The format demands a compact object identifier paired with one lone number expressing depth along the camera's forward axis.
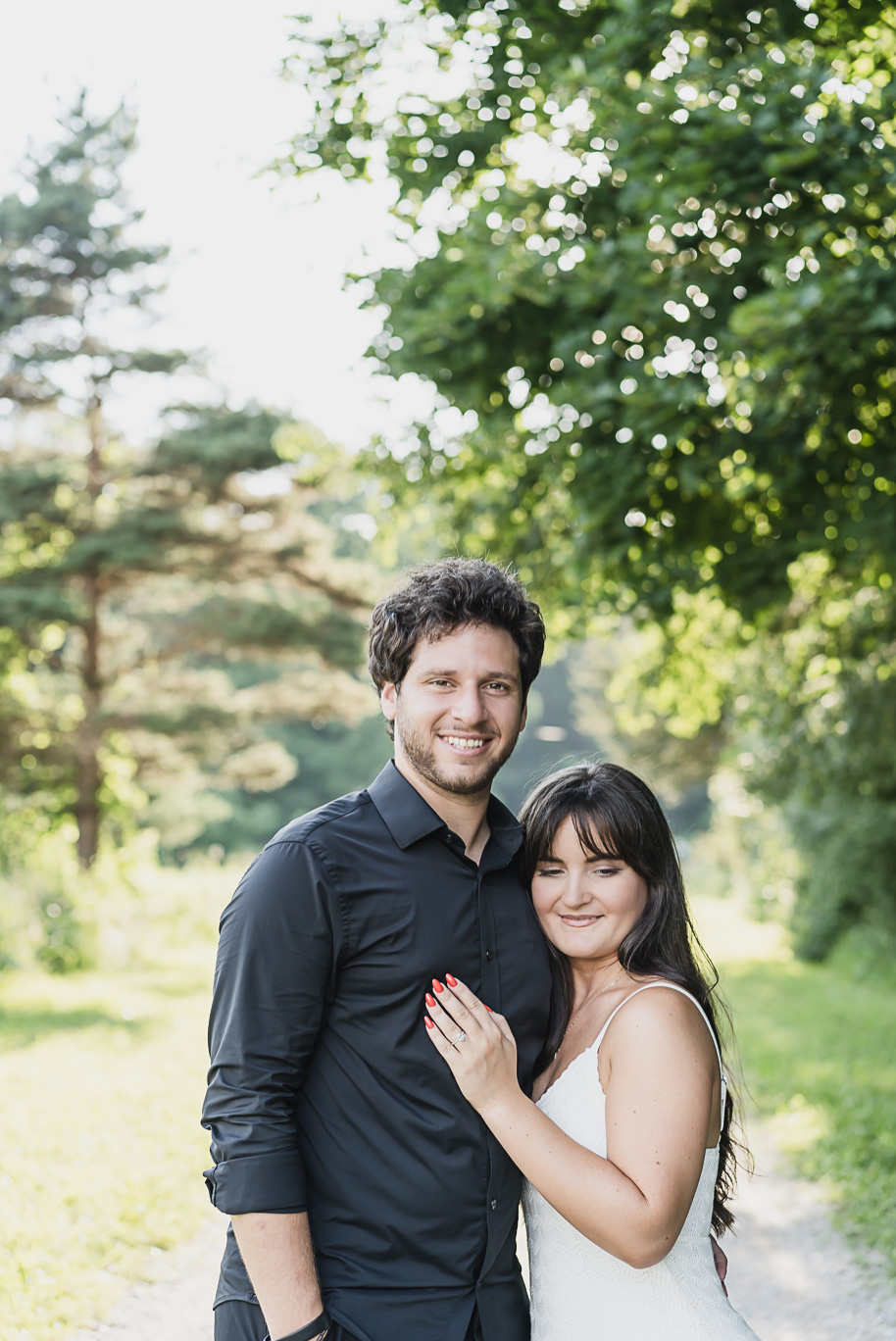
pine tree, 17.53
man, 2.36
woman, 2.47
